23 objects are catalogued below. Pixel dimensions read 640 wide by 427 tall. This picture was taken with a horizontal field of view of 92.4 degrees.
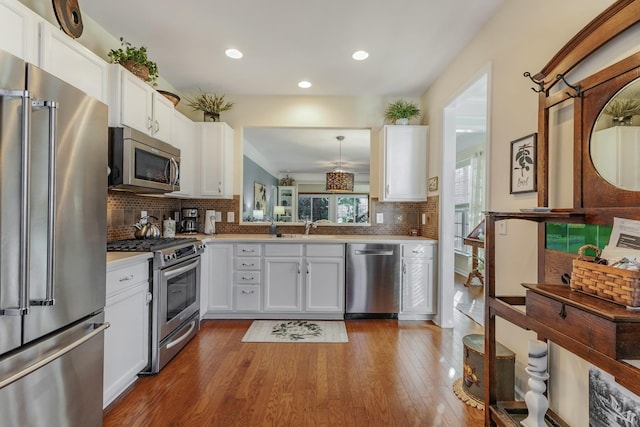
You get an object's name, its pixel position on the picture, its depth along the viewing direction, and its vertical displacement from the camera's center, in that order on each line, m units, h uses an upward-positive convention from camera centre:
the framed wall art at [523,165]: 1.82 +0.31
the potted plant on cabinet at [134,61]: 2.46 +1.24
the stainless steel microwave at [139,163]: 2.27 +0.39
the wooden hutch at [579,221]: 0.94 -0.03
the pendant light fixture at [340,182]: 5.18 +0.54
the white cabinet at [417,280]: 3.44 -0.74
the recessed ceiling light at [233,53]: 2.86 +1.51
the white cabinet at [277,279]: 3.40 -0.74
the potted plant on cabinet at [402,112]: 3.68 +1.23
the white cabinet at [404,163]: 3.66 +0.62
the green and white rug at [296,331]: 2.93 -1.20
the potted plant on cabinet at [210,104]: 3.80 +1.36
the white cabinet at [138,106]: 2.29 +0.88
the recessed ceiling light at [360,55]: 2.84 +1.50
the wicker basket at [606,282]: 0.97 -0.23
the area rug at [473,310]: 3.56 -1.21
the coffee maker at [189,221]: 3.82 -0.11
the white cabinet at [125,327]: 1.85 -0.76
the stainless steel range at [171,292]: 2.29 -0.67
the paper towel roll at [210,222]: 3.79 -0.12
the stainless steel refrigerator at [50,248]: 1.07 -0.15
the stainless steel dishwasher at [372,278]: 3.40 -0.71
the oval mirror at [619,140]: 1.20 +0.32
